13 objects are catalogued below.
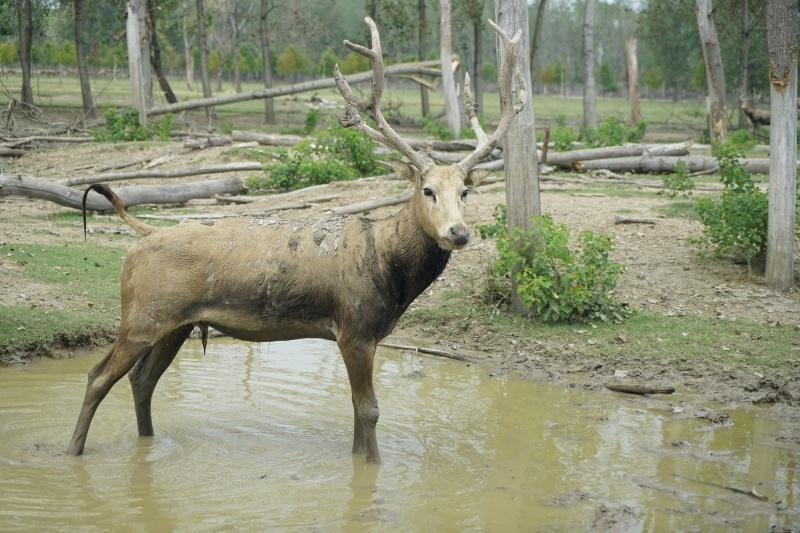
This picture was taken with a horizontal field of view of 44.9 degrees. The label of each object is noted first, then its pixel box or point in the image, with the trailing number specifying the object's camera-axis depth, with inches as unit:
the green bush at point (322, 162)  681.0
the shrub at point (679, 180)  504.1
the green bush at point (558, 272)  401.4
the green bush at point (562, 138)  803.4
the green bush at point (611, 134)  859.4
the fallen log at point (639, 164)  770.2
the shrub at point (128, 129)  928.9
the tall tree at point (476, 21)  1396.4
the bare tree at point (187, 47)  2045.9
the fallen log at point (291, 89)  1082.1
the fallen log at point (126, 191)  550.6
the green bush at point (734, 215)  452.1
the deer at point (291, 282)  265.3
